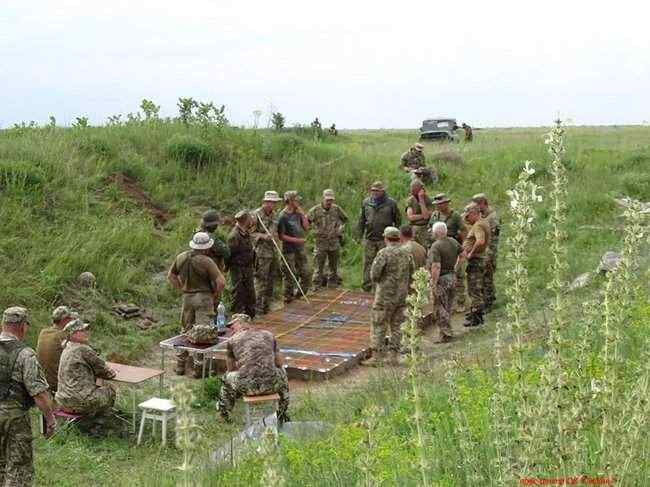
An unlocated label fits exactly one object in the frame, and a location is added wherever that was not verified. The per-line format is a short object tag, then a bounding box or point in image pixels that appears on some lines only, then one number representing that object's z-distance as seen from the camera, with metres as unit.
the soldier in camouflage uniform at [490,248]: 13.31
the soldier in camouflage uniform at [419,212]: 15.16
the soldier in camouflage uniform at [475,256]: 12.79
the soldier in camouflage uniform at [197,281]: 11.52
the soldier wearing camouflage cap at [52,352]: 9.51
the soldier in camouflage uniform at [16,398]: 7.30
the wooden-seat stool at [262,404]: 8.81
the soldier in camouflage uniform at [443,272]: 12.30
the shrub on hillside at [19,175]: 15.22
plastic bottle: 11.09
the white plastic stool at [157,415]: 8.74
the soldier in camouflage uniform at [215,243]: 12.20
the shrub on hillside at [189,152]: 19.06
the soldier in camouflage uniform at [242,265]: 13.30
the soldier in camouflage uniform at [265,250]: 14.20
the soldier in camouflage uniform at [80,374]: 8.73
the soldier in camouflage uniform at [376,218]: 14.84
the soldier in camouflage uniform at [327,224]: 15.30
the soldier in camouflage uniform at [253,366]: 8.95
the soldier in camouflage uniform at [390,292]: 11.53
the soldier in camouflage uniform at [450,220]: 13.63
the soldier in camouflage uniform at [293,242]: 14.72
